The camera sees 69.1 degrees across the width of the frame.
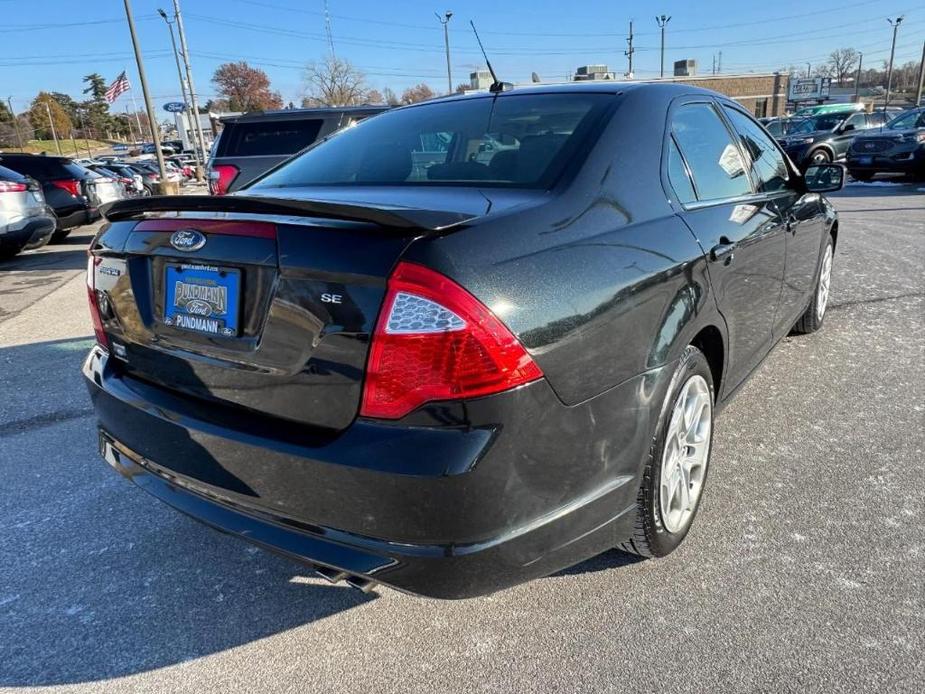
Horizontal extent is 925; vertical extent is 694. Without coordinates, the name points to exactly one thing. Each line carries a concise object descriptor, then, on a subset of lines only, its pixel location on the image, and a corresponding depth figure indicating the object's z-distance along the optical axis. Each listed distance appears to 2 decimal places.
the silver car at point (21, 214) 8.46
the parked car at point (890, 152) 14.59
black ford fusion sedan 1.57
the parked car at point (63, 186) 11.56
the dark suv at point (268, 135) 7.82
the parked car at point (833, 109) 21.55
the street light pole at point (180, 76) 32.58
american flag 28.61
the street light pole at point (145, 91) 19.44
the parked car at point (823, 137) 18.27
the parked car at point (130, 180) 16.20
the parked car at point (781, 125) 21.17
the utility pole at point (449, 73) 47.09
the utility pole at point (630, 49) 61.09
